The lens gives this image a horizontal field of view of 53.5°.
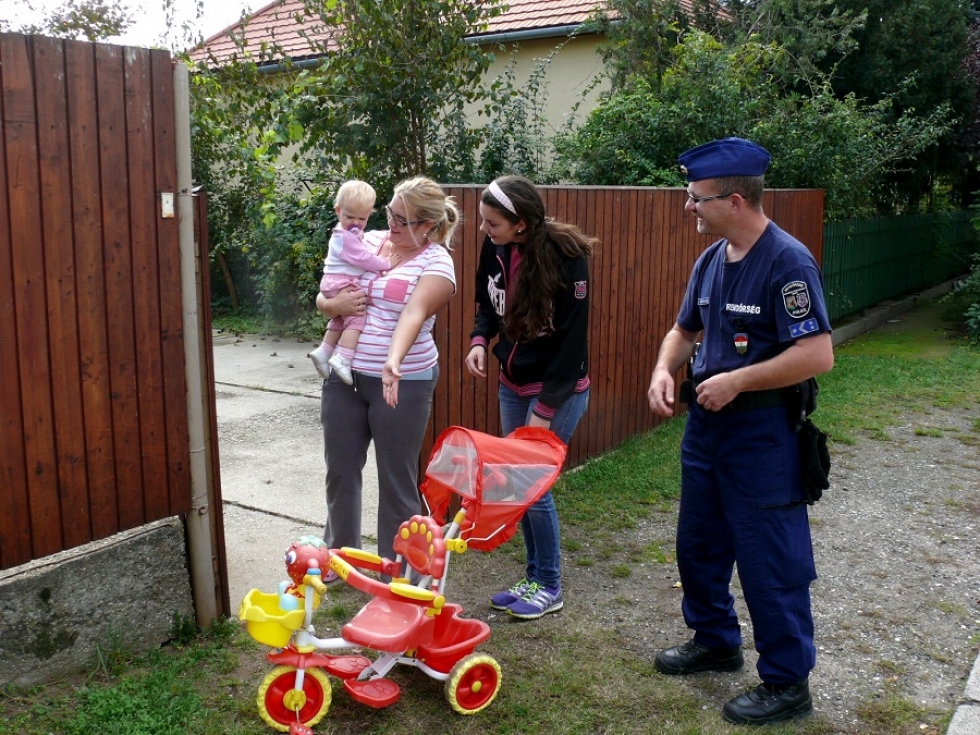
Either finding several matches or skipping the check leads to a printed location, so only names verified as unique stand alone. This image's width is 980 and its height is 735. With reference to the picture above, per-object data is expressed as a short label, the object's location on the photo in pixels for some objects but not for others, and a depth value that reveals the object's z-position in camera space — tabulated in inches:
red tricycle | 127.5
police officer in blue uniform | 129.0
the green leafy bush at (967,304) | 469.7
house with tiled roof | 500.4
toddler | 159.9
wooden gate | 128.1
